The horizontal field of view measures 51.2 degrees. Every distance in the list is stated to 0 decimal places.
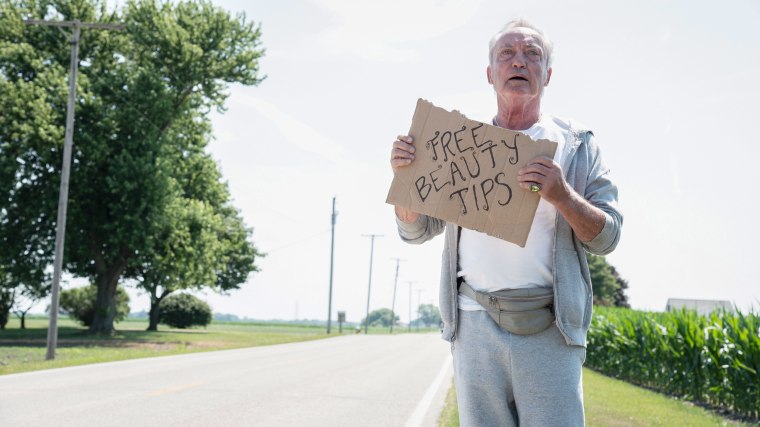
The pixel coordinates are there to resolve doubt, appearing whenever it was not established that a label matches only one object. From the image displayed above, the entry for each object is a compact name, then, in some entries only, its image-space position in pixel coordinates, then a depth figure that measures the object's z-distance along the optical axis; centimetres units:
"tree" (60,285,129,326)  4847
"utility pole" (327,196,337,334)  5641
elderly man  248
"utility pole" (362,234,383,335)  7431
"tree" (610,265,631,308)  9275
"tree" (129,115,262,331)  3272
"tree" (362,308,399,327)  17322
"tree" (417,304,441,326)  16682
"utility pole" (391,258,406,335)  9319
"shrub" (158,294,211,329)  5756
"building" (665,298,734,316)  5675
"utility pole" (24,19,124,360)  1928
